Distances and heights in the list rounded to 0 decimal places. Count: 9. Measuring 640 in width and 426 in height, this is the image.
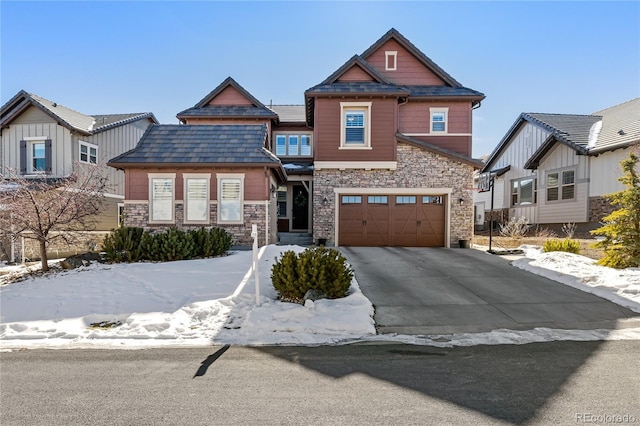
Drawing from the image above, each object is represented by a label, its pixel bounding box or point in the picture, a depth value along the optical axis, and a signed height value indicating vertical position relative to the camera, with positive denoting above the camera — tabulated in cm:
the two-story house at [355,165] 1355 +176
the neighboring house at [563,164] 1723 +266
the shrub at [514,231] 1642 -111
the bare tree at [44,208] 1005 -11
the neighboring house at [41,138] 1973 +391
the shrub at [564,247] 1222 -134
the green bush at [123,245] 1116 -130
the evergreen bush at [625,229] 941 -55
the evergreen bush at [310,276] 698 -142
